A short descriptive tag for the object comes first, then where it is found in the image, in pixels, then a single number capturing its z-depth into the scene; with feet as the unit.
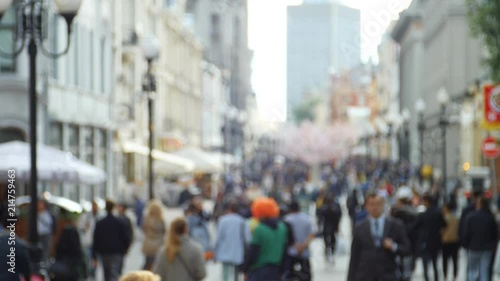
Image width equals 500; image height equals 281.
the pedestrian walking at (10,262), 31.22
